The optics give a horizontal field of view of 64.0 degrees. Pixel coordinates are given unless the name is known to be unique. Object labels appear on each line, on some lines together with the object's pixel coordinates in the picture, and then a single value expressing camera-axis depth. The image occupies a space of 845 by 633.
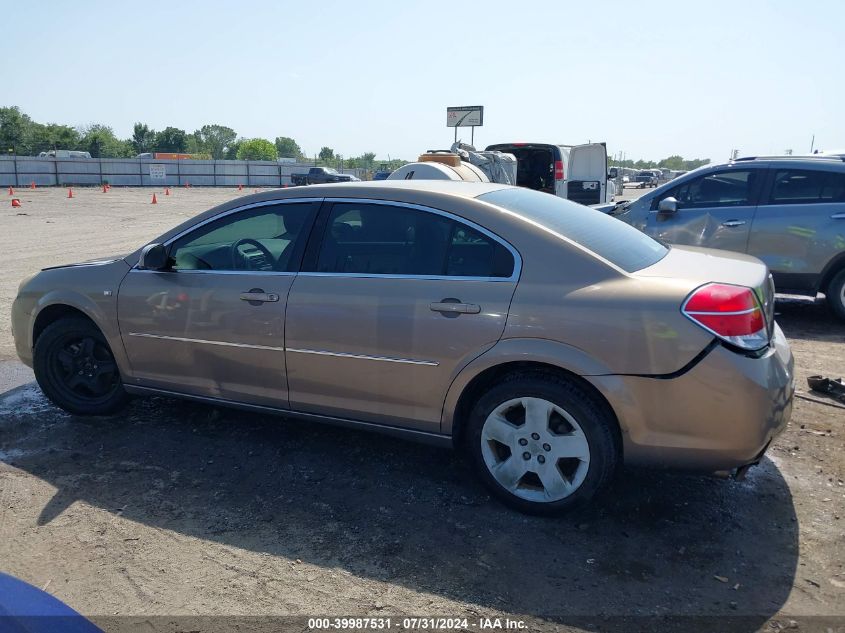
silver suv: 7.09
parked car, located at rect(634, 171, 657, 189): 59.67
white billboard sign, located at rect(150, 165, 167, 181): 46.66
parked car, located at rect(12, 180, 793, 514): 3.10
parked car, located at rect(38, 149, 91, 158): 51.34
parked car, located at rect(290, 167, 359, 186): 38.95
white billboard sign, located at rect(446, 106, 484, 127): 19.08
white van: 14.63
